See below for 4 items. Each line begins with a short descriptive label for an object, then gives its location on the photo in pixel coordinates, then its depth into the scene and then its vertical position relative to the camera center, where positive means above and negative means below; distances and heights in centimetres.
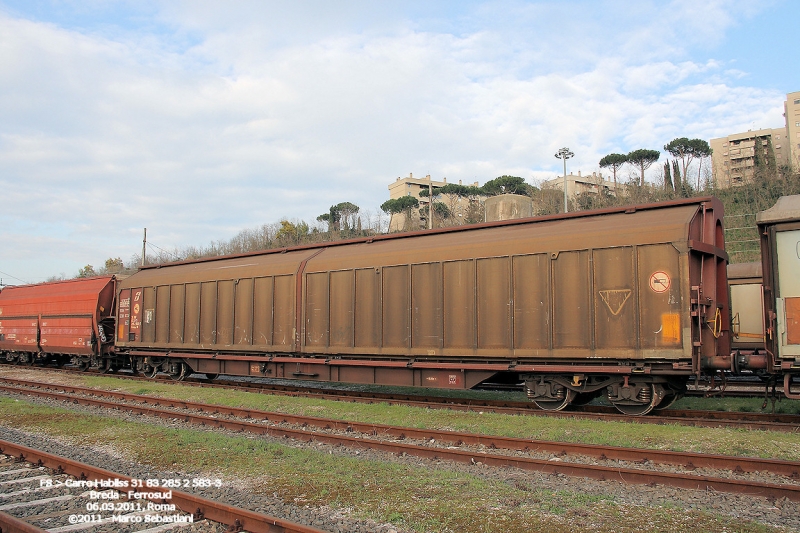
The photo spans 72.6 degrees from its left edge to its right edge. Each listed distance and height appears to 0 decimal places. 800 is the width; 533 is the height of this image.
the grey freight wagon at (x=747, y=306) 1536 +9
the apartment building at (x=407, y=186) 10302 +2428
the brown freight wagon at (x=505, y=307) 996 +8
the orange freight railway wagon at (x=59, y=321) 2169 -30
